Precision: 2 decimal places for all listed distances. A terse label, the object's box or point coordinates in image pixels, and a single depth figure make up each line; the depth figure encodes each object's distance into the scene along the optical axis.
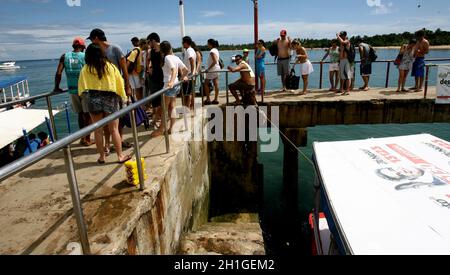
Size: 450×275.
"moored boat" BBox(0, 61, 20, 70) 126.66
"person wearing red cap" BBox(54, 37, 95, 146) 4.65
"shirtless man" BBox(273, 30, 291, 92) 9.03
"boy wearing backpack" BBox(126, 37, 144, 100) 6.08
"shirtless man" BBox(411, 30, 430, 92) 8.89
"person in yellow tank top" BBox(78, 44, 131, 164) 3.69
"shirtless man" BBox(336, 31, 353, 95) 8.93
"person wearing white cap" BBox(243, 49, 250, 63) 8.48
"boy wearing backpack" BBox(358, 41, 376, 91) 9.74
